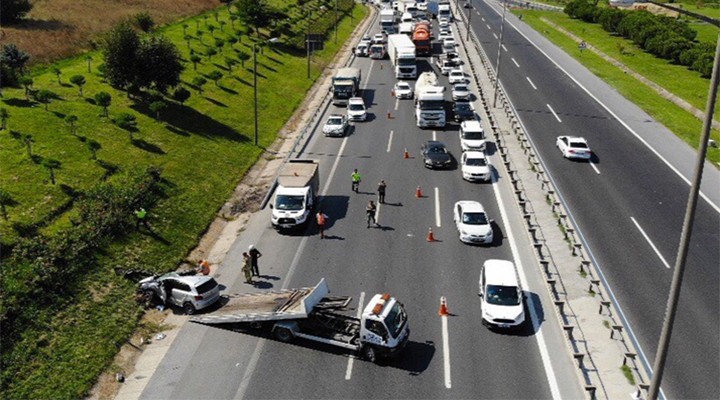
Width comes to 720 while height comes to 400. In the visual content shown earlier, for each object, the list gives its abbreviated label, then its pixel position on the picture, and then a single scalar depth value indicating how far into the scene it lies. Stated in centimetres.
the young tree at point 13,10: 6060
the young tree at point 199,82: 5807
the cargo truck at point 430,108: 5741
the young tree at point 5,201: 3154
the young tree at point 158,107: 4875
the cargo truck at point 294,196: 3659
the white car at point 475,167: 4375
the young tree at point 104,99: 4625
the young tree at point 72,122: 4217
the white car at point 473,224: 3438
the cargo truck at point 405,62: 7712
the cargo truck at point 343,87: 6562
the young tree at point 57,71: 5117
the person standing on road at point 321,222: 3584
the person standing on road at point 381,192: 4050
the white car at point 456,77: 7134
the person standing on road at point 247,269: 3109
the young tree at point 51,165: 3541
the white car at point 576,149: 4806
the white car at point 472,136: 4984
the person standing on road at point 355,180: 4228
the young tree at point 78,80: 4838
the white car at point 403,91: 6900
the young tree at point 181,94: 5262
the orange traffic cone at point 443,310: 2789
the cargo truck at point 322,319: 2438
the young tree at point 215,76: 6147
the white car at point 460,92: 6475
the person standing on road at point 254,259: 3123
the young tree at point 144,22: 7119
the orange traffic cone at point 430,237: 3528
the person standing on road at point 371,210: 3688
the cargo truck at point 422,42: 9075
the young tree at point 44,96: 4484
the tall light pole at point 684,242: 1521
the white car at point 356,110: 6022
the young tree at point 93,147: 3975
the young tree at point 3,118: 4053
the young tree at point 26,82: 4553
